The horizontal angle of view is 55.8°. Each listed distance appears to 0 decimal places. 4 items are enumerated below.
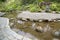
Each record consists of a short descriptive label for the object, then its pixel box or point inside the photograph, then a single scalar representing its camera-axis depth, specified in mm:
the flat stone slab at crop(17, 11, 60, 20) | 2569
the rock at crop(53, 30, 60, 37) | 2073
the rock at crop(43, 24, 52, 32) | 2270
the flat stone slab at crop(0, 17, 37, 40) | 1871
